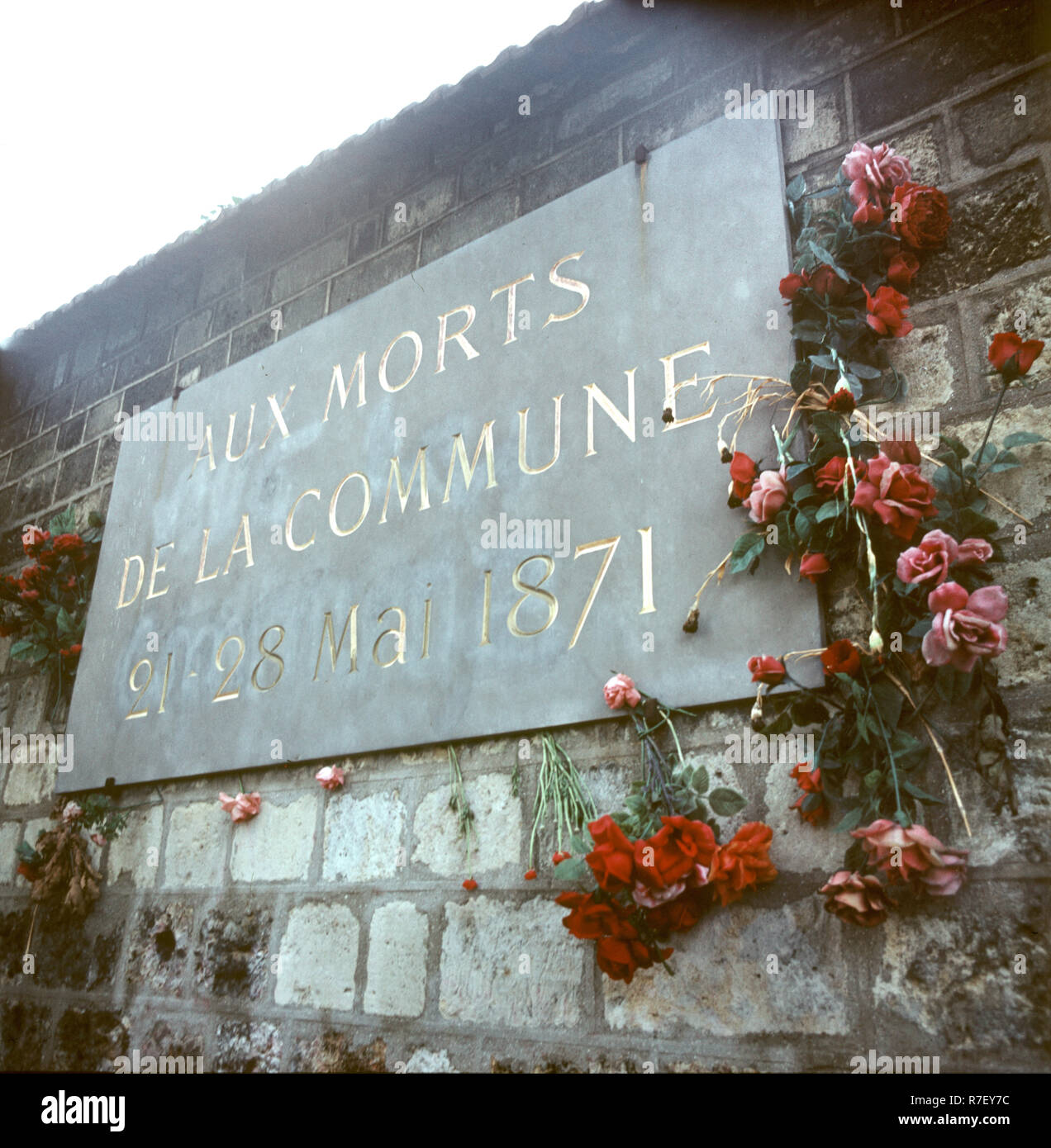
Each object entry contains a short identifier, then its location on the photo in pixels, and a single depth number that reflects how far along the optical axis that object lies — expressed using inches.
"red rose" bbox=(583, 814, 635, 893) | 66.8
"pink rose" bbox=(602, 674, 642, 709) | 76.2
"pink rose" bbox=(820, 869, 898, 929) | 59.0
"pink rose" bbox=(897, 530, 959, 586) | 62.9
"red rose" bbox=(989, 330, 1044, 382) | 64.0
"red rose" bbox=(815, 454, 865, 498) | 70.0
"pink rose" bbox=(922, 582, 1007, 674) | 59.6
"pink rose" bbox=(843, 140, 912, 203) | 77.9
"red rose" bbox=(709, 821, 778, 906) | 64.9
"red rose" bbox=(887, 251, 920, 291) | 76.2
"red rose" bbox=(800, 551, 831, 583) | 69.5
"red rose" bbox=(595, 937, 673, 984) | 67.5
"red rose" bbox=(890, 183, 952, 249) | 75.6
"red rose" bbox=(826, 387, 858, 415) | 70.4
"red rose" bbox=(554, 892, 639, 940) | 68.0
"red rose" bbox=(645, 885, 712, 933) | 68.0
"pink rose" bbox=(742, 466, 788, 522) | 73.2
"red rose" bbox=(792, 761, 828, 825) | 65.9
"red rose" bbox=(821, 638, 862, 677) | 64.5
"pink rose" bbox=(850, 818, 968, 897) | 58.3
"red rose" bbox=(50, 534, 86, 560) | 137.6
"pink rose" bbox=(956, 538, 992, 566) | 63.1
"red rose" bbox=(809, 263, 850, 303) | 77.2
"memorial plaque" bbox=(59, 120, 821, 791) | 81.4
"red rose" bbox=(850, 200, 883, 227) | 77.0
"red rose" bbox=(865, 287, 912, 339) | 74.1
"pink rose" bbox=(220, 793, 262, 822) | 101.3
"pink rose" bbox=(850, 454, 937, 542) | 65.6
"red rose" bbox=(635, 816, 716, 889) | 66.4
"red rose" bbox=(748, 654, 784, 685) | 66.2
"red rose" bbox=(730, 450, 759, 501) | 74.7
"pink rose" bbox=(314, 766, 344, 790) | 95.0
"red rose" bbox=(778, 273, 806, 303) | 77.8
